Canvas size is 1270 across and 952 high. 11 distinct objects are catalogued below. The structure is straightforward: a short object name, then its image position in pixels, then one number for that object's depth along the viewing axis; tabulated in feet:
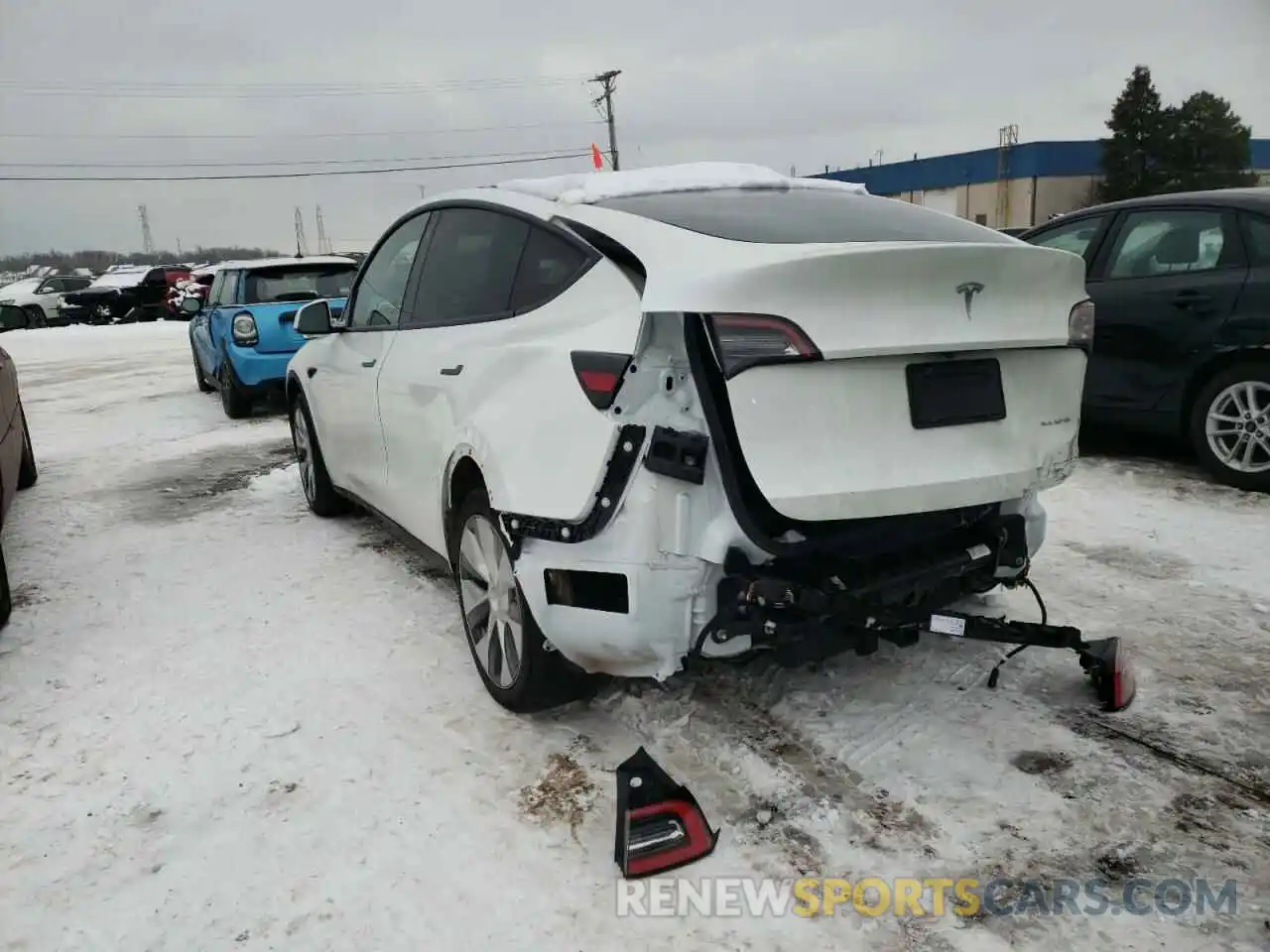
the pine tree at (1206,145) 156.35
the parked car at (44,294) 90.59
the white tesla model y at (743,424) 7.64
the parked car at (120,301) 94.22
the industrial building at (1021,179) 169.78
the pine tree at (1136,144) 158.81
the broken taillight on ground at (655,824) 7.70
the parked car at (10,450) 13.32
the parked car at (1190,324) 17.01
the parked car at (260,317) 29.55
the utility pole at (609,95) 160.56
